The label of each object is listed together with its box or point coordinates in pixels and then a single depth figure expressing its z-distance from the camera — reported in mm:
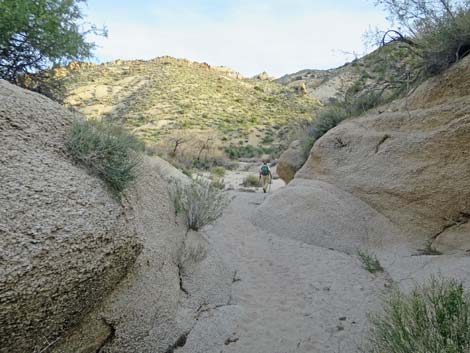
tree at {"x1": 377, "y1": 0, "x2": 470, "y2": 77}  5516
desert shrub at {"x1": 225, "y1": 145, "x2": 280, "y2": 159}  26425
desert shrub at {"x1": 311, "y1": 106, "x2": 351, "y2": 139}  8952
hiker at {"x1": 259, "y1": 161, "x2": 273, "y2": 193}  12367
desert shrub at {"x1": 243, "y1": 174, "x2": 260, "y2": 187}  15248
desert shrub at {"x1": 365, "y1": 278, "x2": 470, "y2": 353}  1969
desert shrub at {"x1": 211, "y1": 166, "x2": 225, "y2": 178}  18483
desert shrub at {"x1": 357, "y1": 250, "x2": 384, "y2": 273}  4812
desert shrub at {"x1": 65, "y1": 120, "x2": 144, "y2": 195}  3006
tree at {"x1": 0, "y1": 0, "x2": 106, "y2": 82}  7859
